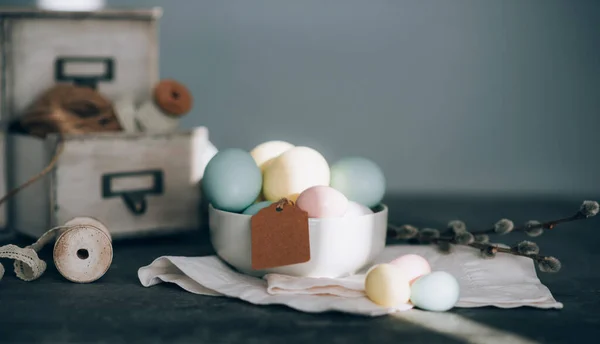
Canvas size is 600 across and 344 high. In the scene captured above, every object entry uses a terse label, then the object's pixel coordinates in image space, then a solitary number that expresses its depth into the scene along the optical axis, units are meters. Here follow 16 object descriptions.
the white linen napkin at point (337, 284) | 1.36
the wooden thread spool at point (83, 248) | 1.49
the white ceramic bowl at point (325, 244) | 1.43
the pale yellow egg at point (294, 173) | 1.50
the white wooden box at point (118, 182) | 1.84
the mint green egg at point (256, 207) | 1.48
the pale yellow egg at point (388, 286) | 1.32
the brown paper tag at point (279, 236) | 1.41
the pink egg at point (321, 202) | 1.42
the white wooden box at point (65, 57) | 1.97
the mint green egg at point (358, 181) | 1.55
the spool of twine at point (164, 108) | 1.99
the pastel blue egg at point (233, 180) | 1.49
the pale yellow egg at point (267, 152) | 1.60
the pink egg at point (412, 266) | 1.40
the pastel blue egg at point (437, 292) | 1.33
